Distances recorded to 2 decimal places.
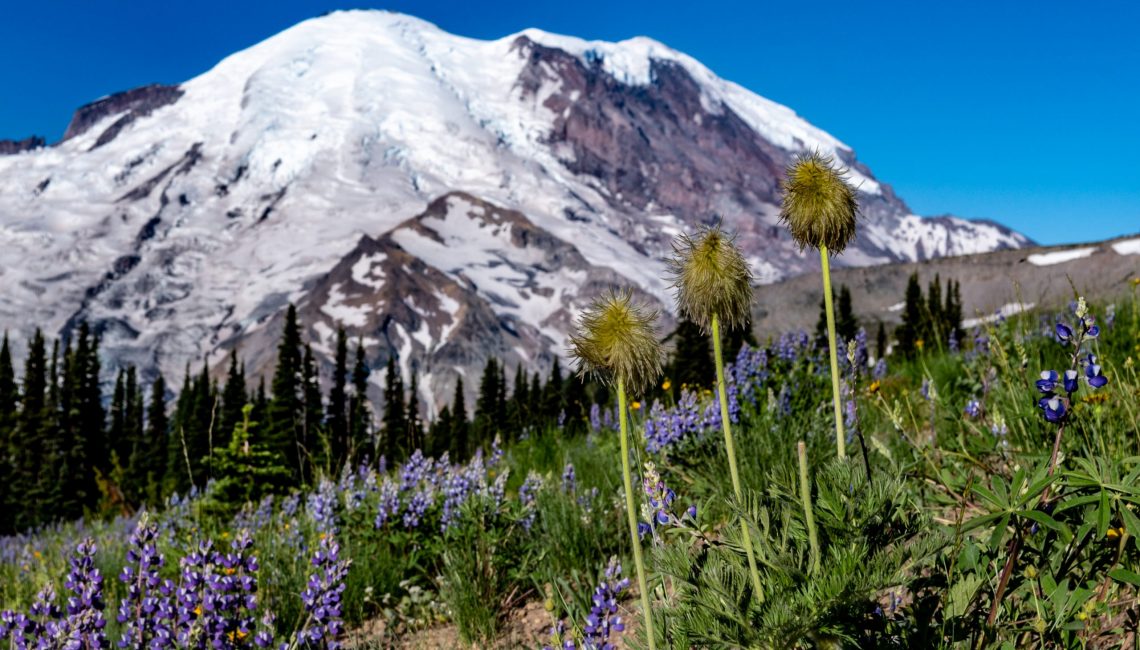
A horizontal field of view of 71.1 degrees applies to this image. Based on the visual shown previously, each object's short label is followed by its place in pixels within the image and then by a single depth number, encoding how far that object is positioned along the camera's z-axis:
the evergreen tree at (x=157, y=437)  57.69
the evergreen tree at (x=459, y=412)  43.23
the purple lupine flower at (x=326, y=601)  3.47
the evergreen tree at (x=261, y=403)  36.69
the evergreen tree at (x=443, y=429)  40.81
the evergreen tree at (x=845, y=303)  24.10
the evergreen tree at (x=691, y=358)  27.02
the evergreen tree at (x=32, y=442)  41.47
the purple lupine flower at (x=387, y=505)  5.82
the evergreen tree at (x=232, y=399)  48.98
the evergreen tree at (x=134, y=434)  54.46
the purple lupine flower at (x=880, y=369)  8.96
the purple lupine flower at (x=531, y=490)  5.58
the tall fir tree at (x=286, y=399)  32.78
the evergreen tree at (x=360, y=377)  43.02
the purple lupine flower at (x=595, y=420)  8.95
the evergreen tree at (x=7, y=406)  46.22
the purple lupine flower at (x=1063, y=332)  2.32
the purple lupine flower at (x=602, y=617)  2.82
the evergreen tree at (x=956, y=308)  19.66
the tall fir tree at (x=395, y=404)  46.69
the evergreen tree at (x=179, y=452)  44.50
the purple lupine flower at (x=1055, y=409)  2.14
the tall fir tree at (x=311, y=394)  39.01
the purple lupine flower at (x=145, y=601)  3.53
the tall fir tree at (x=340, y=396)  50.67
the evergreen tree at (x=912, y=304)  22.77
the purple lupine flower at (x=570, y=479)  5.70
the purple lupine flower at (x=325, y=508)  5.62
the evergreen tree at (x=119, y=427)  61.31
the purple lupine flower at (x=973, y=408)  3.89
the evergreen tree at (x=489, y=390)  48.53
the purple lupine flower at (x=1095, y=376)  2.21
